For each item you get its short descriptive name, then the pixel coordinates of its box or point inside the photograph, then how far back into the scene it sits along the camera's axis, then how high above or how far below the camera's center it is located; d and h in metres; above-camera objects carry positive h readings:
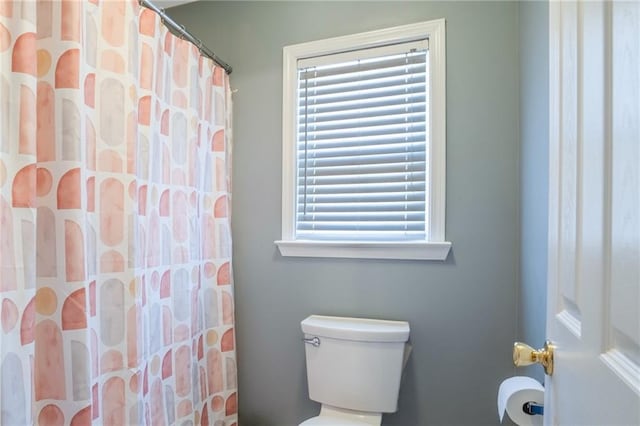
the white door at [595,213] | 0.39 -0.01
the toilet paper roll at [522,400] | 0.98 -0.57
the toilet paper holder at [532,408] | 0.97 -0.58
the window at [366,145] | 1.49 +0.31
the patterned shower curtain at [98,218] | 0.83 -0.02
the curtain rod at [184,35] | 1.26 +0.77
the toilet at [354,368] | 1.37 -0.67
